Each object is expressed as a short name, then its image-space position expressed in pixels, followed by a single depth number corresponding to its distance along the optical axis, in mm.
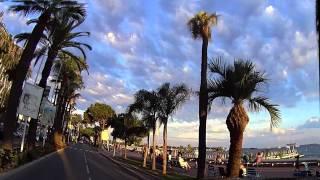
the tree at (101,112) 58910
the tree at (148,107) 18993
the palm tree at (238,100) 9604
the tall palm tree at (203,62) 10931
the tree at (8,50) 17233
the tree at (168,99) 17623
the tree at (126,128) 28069
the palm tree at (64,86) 28369
